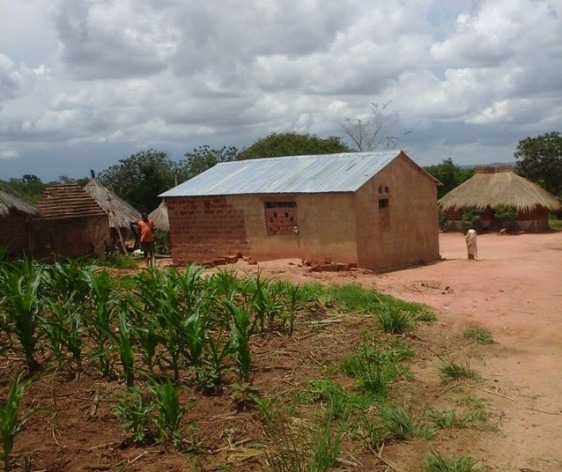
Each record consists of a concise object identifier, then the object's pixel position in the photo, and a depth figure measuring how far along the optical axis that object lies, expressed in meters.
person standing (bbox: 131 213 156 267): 18.09
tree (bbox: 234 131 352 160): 37.25
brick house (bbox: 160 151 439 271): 16.36
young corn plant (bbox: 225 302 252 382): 5.61
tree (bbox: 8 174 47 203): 43.22
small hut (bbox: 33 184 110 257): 17.02
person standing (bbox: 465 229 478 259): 19.02
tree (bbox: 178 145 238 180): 41.84
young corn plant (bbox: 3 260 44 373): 5.64
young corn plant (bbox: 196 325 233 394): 5.58
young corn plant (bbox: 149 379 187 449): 4.66
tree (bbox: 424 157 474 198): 37.75
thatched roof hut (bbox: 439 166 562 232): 29.28
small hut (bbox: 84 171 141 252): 24.67
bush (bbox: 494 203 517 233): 29.05
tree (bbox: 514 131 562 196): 34.75
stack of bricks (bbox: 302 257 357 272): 15.59
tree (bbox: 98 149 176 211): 35.56
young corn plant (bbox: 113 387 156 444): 4.74
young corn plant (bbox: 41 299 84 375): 5.65
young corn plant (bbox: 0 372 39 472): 4.04
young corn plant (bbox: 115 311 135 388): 5.17
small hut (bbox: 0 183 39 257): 15.59
